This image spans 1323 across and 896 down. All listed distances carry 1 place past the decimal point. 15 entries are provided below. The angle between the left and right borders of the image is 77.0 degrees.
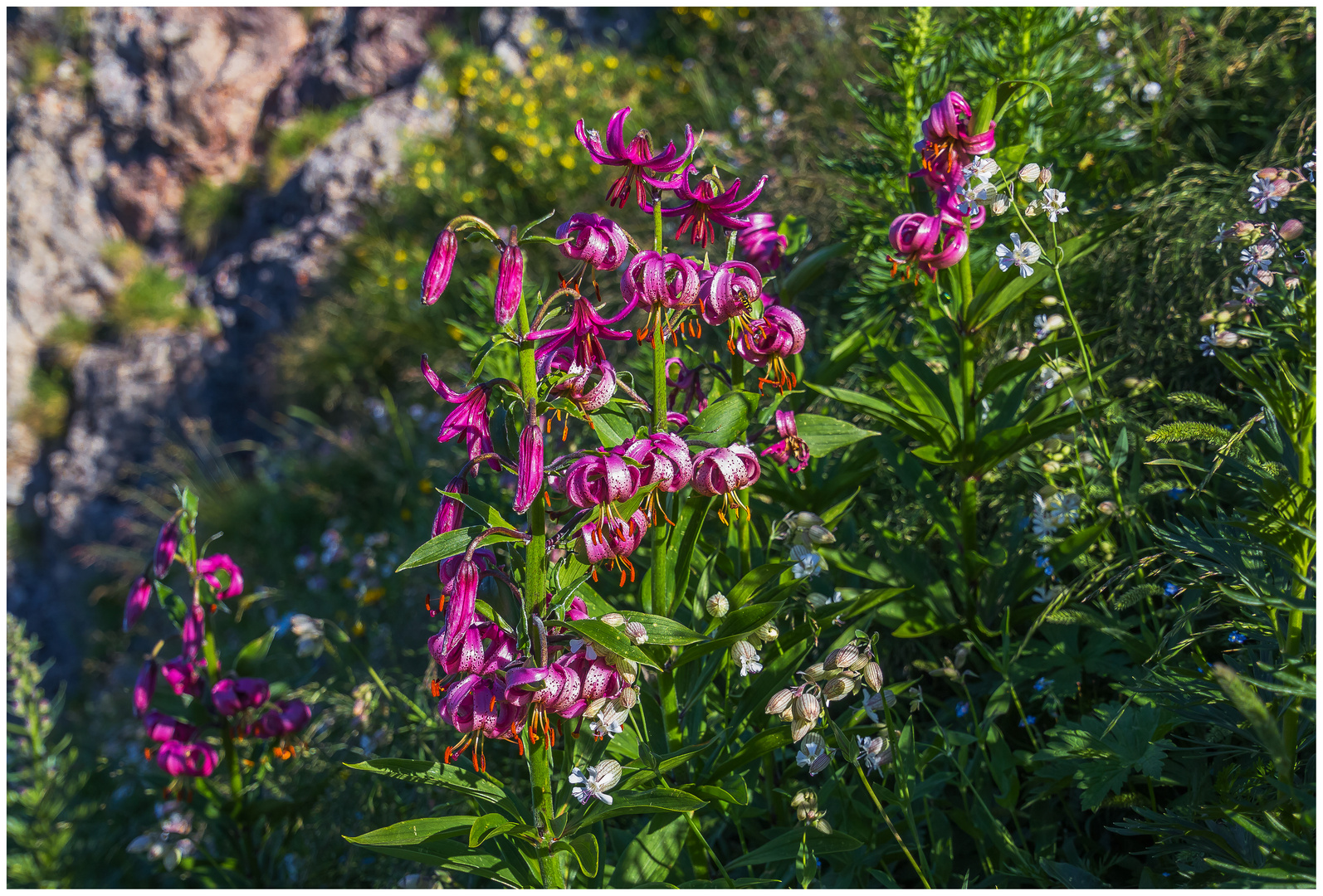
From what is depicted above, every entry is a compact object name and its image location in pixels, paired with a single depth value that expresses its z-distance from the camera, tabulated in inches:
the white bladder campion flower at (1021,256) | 49.6
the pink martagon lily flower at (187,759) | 61.6
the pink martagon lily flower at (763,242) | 56.5
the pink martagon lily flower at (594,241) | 38.9
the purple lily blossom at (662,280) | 39.3
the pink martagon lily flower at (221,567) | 63.8
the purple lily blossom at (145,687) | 61.4
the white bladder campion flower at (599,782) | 39.4
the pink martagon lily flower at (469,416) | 36.6
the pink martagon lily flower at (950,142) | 48.8
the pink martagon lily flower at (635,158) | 40.3
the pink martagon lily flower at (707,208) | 43.1
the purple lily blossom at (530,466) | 34.4
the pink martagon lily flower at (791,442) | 47.5
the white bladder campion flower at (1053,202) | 48.6
